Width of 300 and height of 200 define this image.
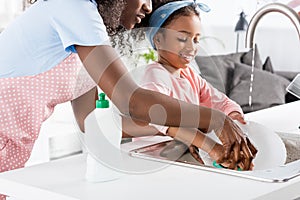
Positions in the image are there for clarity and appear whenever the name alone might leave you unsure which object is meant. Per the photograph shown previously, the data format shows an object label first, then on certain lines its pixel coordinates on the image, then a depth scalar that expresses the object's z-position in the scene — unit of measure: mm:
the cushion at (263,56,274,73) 4191
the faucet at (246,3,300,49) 1339
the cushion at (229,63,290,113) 3762
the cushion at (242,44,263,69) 4122
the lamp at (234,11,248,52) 4191
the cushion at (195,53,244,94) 3947
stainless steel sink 1149
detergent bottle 1141
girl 1271
